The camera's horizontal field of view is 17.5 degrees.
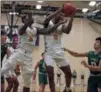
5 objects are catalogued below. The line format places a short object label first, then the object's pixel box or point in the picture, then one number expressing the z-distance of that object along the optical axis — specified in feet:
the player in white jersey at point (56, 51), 17.08
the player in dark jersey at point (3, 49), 18.12
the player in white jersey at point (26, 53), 16.40
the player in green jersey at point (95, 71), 16.94
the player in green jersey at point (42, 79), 21.53
